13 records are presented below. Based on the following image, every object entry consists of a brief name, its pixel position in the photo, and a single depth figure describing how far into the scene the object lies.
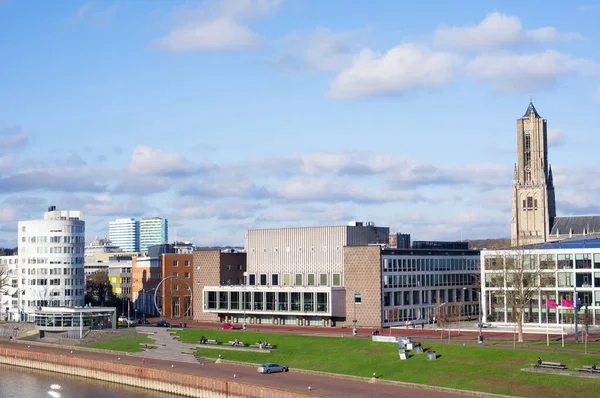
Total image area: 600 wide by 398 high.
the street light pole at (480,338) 94.61
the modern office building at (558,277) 112.92
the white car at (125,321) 143.95
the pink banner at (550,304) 94.88
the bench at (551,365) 72.31
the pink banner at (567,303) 92.00
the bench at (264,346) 101.69
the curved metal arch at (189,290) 161.25
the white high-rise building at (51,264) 153.38
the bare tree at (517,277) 100.06
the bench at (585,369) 70.28
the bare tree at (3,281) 165.88
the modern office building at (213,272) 147.38
